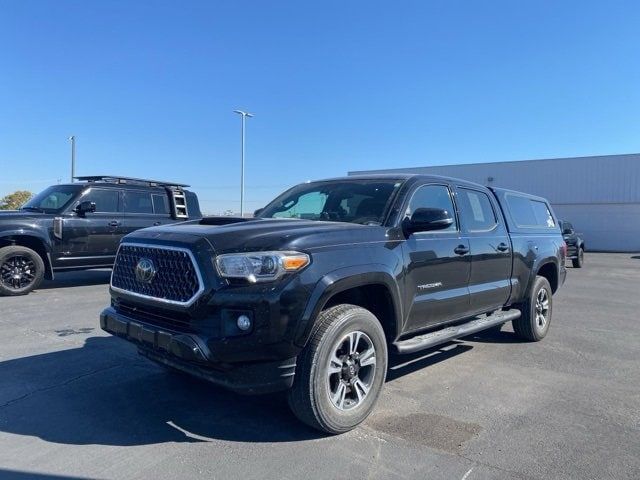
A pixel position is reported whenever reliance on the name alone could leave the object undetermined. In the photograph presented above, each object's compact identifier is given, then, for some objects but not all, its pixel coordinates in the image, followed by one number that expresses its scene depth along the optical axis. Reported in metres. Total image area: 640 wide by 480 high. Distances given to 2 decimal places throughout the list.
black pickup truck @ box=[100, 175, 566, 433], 3.48
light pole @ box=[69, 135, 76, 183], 41.19
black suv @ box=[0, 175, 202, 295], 9.60
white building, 34.19
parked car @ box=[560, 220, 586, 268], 19.84
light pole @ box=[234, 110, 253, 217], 32.84
